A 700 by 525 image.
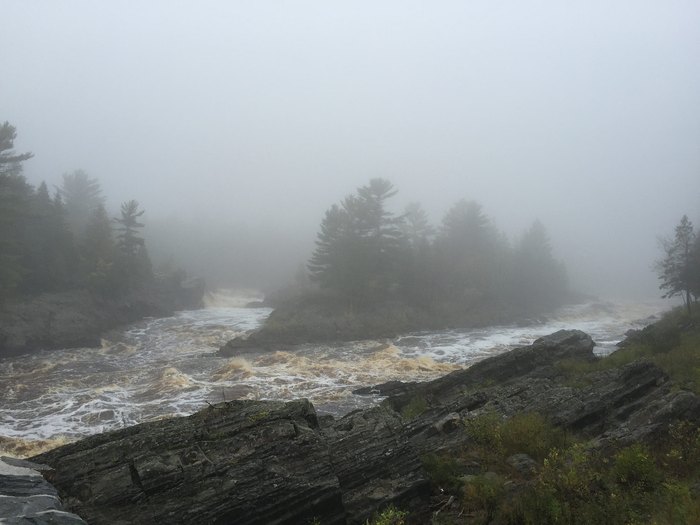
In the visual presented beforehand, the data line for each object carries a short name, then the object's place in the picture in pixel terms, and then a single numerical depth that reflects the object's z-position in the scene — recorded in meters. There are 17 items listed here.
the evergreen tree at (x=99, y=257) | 45.16
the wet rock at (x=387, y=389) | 21.64
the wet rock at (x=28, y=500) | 6.10
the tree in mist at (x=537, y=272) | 63.94
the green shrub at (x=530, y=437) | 9.80
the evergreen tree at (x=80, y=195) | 68.38
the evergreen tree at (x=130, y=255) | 48.82
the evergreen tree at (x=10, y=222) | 34.34
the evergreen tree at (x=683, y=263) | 36.50
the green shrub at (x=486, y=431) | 10.01
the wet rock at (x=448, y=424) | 11.41
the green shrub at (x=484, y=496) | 7.22
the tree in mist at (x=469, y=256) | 56.56
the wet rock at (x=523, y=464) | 8.71
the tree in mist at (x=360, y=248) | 48.66
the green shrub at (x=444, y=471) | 8.44
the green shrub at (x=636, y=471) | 7.75
